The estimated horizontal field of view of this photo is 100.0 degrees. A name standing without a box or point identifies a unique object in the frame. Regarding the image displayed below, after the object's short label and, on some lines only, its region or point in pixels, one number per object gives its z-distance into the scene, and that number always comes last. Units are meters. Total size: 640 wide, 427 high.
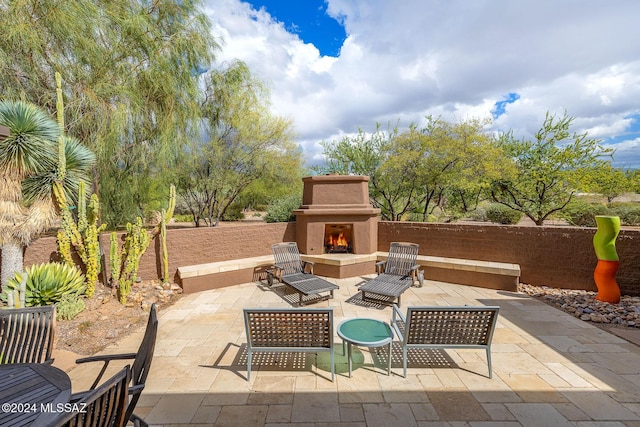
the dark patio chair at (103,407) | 1.42
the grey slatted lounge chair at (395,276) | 5.67
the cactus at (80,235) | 5.27
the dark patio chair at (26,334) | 2.59
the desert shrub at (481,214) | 18.21
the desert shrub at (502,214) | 16.37
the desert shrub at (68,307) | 4.66
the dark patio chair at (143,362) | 2.16
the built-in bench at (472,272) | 6.48
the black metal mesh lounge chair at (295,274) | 5.75
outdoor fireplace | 7.85
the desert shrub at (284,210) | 9.27
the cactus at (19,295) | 4.06
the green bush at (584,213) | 13.14
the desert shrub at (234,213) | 17.75
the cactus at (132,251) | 5.59
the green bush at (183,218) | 19.38
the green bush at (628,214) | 15.68
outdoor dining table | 1.66
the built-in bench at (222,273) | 6.49
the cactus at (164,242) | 6.30
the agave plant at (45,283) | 4.61
